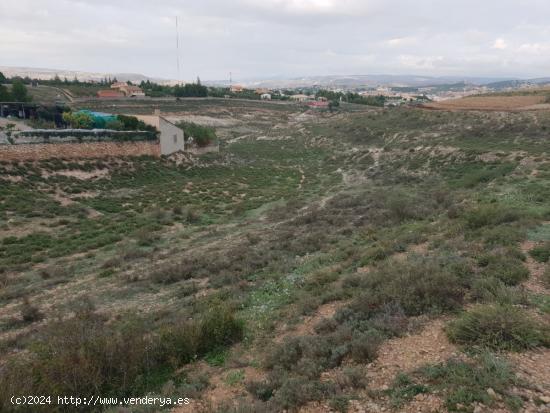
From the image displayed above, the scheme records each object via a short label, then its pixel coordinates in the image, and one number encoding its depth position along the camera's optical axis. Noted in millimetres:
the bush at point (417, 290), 7970
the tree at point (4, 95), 49031
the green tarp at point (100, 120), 41875
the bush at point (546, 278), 8280
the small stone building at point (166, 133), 40531
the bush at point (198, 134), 46997
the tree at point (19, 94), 52188
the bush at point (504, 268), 8539
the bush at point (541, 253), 9508
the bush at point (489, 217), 12773
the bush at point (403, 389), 5480
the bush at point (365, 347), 6703
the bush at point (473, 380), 5129
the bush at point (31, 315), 11070
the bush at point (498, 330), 6301
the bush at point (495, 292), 7531
